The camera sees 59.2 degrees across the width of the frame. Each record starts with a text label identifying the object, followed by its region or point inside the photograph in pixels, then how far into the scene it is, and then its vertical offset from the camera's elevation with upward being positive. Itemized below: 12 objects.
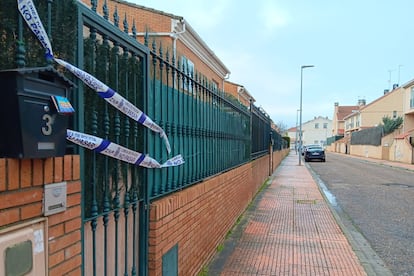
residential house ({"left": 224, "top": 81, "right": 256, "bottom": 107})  23.07 +3.17
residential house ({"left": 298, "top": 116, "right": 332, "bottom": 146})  114.88 +2.55
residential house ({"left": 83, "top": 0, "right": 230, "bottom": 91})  13.05 +4.00
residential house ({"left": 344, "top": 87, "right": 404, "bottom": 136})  62.12 +5.13
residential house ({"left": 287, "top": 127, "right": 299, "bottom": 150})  125.36 +2.20
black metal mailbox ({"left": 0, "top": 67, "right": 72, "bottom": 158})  1.56 +0.10
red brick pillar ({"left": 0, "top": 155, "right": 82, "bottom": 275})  1.55 -0.30
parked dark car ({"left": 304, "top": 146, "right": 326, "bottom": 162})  36.81 -1.71
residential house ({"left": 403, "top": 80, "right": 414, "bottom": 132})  39.66 +3.65
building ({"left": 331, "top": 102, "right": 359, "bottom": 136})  94.39 +6.15
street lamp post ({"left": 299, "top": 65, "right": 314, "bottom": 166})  31.60 +2.08
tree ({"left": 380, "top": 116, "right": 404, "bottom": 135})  43.41 +1.61
